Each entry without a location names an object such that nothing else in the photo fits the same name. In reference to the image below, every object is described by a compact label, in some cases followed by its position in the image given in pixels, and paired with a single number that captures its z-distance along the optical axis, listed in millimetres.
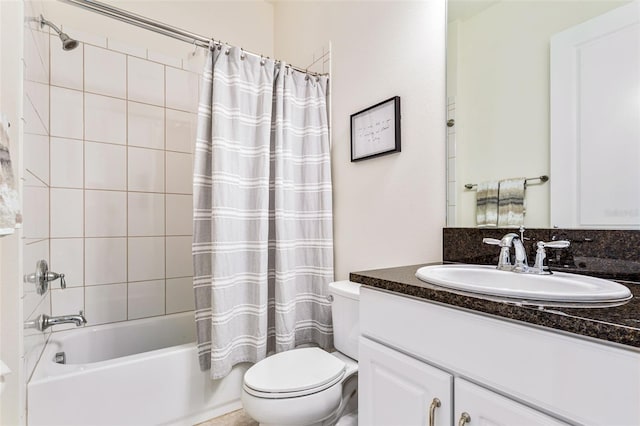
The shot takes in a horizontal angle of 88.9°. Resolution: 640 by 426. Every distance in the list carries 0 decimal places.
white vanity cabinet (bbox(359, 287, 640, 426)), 562
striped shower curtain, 1562
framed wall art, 1550
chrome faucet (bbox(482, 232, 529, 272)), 999
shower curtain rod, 1391
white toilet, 1193
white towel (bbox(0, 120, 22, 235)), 658
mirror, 954
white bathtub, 1290
